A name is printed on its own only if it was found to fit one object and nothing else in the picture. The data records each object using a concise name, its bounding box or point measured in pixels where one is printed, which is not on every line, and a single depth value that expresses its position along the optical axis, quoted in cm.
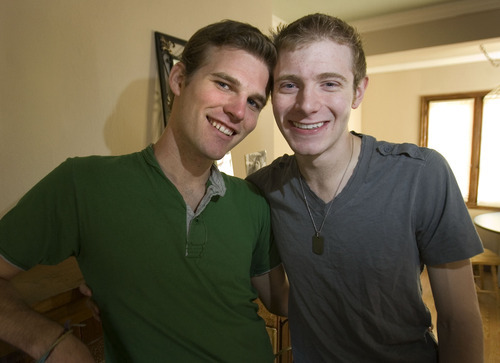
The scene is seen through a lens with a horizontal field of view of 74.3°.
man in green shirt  88
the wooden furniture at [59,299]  99
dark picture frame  166
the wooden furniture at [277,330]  178
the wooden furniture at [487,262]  408
